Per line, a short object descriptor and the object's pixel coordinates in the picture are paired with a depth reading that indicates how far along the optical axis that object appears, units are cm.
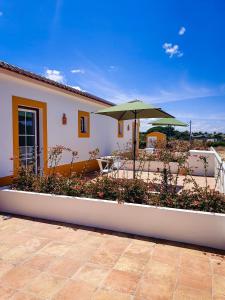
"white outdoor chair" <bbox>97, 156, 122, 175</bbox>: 969
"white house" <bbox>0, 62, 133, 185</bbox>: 654
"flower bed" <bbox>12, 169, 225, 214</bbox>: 414
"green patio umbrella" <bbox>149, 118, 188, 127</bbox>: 1280
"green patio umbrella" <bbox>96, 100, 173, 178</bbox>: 624
